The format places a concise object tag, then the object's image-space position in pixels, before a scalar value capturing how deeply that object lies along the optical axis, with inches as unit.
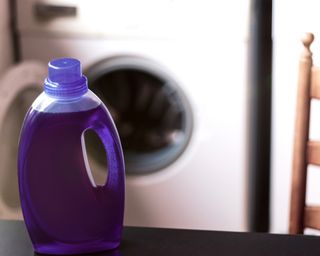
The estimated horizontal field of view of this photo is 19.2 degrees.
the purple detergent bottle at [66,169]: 42.1
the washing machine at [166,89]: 78.6
